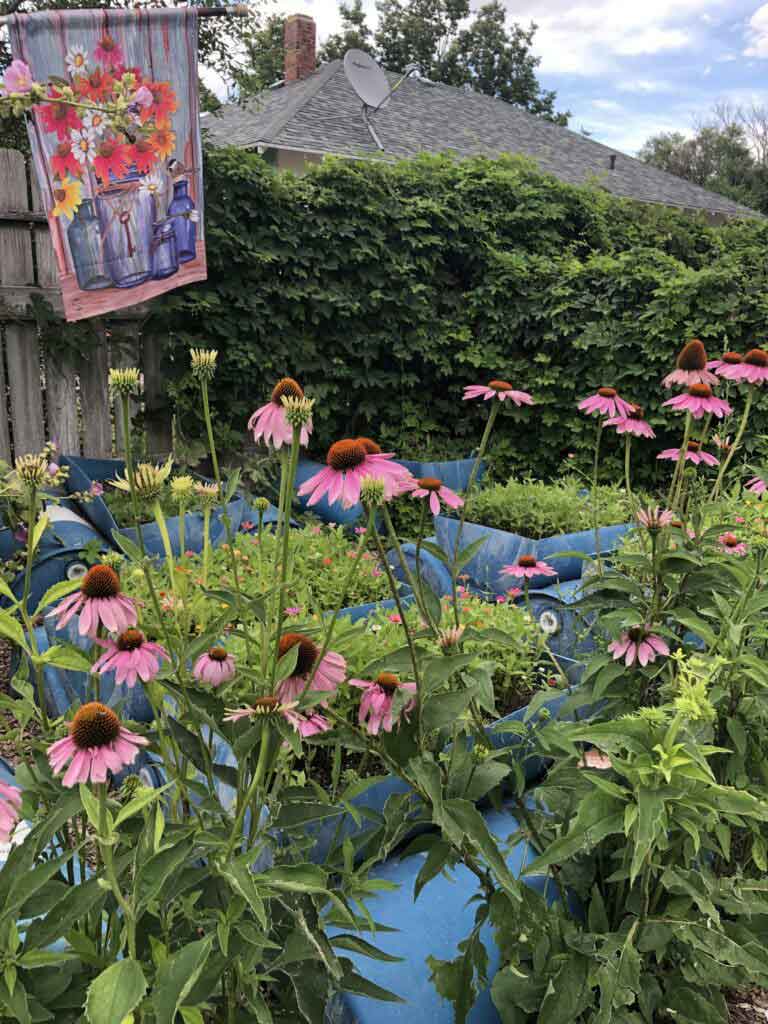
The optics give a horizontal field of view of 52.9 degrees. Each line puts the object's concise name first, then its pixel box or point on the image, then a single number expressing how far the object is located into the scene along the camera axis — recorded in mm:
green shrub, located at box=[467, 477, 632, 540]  3270
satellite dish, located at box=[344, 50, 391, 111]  5668
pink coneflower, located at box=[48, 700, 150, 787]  629
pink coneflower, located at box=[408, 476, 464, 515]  942
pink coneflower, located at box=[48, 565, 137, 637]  712
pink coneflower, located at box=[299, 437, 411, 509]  740
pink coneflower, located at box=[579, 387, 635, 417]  1559
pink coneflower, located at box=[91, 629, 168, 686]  730
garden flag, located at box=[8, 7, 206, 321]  2811
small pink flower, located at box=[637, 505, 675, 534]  1080
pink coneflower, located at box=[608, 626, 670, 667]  1100
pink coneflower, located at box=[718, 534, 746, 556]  1595
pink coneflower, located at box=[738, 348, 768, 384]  1409
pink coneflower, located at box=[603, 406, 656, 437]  1469
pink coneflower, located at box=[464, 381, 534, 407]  1182
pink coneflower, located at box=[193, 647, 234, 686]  853
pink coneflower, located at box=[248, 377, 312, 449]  765
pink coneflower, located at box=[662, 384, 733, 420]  1314
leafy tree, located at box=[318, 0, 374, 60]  24484
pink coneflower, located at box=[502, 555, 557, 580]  1833
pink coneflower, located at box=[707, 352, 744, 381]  1405
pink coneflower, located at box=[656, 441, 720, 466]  1432
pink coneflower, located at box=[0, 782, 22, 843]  535
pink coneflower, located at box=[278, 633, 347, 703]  777
